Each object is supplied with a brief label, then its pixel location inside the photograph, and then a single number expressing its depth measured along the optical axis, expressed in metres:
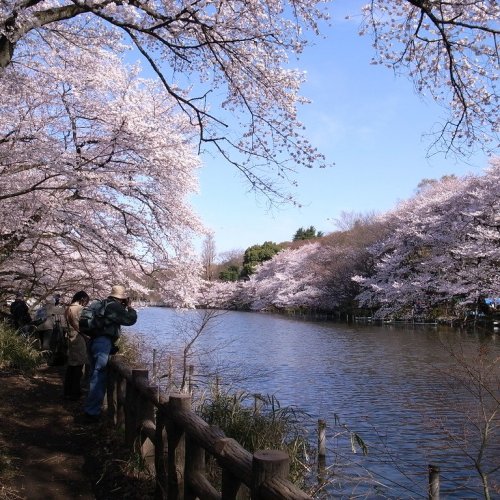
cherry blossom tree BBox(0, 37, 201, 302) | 8.16
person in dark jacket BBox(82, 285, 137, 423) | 5.26
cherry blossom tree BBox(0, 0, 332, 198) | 4.83
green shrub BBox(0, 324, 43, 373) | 8.42
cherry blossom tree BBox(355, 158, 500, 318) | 28.89
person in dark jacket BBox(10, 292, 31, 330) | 12.28
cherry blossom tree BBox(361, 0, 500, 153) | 4.61
